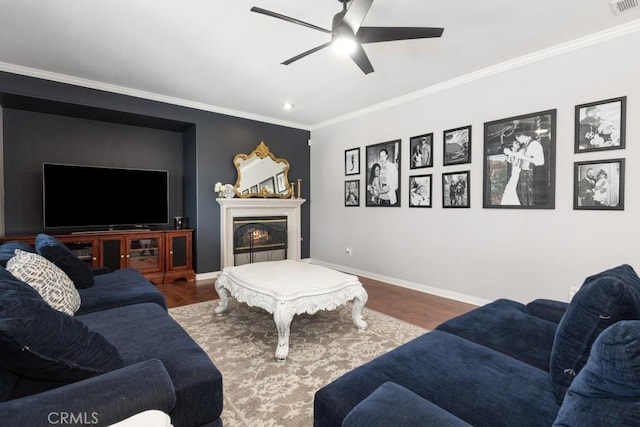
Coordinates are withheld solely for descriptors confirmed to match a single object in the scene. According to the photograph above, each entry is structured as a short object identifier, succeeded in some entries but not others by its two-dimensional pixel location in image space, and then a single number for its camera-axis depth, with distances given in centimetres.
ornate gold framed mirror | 525
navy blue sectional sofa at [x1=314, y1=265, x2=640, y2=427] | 76
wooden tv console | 404
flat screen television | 402
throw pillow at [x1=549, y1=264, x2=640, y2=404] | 100
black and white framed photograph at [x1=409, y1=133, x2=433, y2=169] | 413
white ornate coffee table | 246
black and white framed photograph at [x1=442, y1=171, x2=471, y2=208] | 376
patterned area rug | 183
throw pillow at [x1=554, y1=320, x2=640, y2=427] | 72
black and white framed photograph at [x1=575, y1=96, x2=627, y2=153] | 269
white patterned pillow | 182
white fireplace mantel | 502
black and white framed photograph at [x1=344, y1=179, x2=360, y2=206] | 520
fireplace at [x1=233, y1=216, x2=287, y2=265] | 523
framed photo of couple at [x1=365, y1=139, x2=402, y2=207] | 456
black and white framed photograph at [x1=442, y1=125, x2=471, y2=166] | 374
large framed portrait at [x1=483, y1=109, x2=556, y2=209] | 311
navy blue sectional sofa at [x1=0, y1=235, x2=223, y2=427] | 95
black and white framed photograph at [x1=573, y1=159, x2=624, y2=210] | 270
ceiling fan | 201
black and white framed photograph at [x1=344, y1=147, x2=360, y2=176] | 517
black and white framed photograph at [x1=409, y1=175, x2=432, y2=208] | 416
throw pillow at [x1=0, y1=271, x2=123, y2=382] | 97
